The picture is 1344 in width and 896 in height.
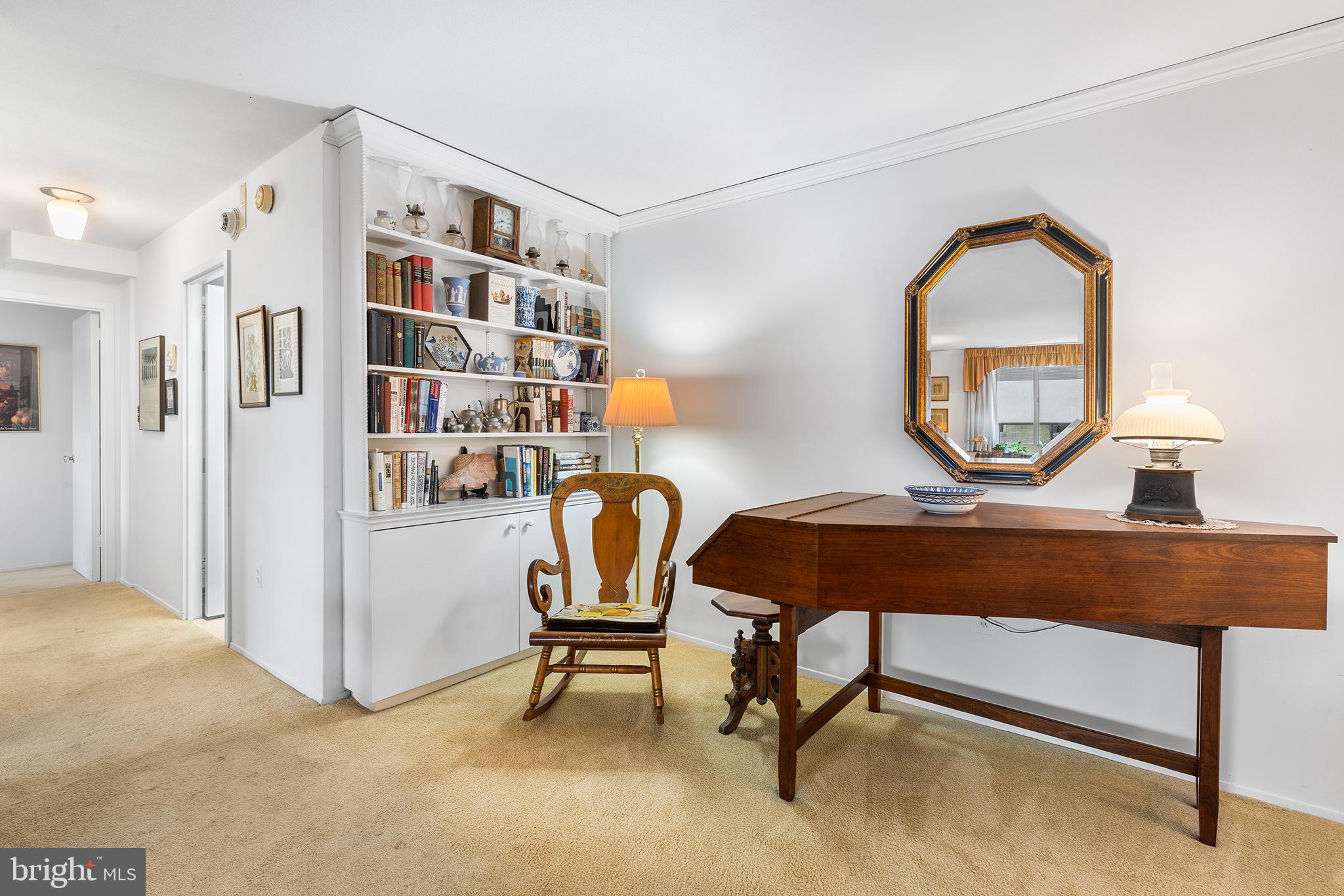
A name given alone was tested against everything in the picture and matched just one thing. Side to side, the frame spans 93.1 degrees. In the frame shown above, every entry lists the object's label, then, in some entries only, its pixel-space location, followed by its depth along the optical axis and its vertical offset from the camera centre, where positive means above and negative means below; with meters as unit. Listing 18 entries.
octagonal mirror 2.42 +0.35
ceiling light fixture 3.36 +1.18
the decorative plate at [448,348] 3.13 +0.44
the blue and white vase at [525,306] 3.43 +0.70
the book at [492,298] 3.28 +0.72
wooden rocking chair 2.64 -0.73
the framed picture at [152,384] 4.19 +0.34
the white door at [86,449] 4.93 -0.12
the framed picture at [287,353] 2.86 +0.38
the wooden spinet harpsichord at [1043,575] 1.75 -0.41
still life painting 5.25 +0.37
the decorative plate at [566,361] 3.68 +0.44
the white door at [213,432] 3.96 +0.02
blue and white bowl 2.21 -0.21
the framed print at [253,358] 3.08 +0.38
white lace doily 1.90 -0.26
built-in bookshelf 2.73 +0.88
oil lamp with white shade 1.98 -0.01
